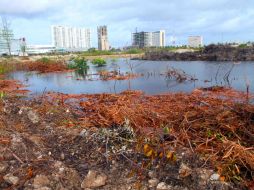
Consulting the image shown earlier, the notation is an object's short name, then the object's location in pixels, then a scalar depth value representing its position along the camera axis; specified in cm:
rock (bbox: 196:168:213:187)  186
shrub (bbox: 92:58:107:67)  1449
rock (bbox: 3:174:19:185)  206
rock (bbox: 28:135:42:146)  262
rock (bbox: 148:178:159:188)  194
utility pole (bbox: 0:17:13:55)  2021
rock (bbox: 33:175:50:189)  199
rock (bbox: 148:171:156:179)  200
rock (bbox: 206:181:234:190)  182
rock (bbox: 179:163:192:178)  192
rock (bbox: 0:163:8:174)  221
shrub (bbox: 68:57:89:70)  1198
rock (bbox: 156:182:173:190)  189
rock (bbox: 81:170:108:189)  199
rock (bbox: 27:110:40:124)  333
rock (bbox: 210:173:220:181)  187
